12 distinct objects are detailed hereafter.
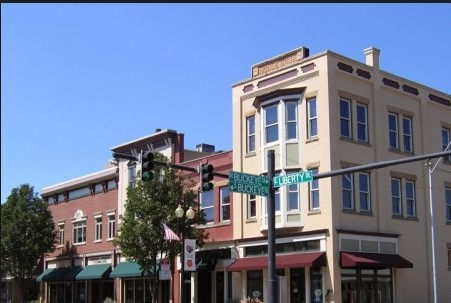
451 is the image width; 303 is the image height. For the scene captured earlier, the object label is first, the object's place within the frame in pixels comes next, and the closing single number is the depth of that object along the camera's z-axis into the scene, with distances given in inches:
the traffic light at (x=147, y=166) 784.9
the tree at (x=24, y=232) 1877.5
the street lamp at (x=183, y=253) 1065.0
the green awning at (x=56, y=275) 2015.3
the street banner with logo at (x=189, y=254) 1068.2
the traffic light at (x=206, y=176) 818.2
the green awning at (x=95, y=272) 1796.3
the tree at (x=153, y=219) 1352.1
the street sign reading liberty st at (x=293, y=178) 835.4
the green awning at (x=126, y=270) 1610.1
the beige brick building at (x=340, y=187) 1226.0
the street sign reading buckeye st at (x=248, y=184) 829.8
